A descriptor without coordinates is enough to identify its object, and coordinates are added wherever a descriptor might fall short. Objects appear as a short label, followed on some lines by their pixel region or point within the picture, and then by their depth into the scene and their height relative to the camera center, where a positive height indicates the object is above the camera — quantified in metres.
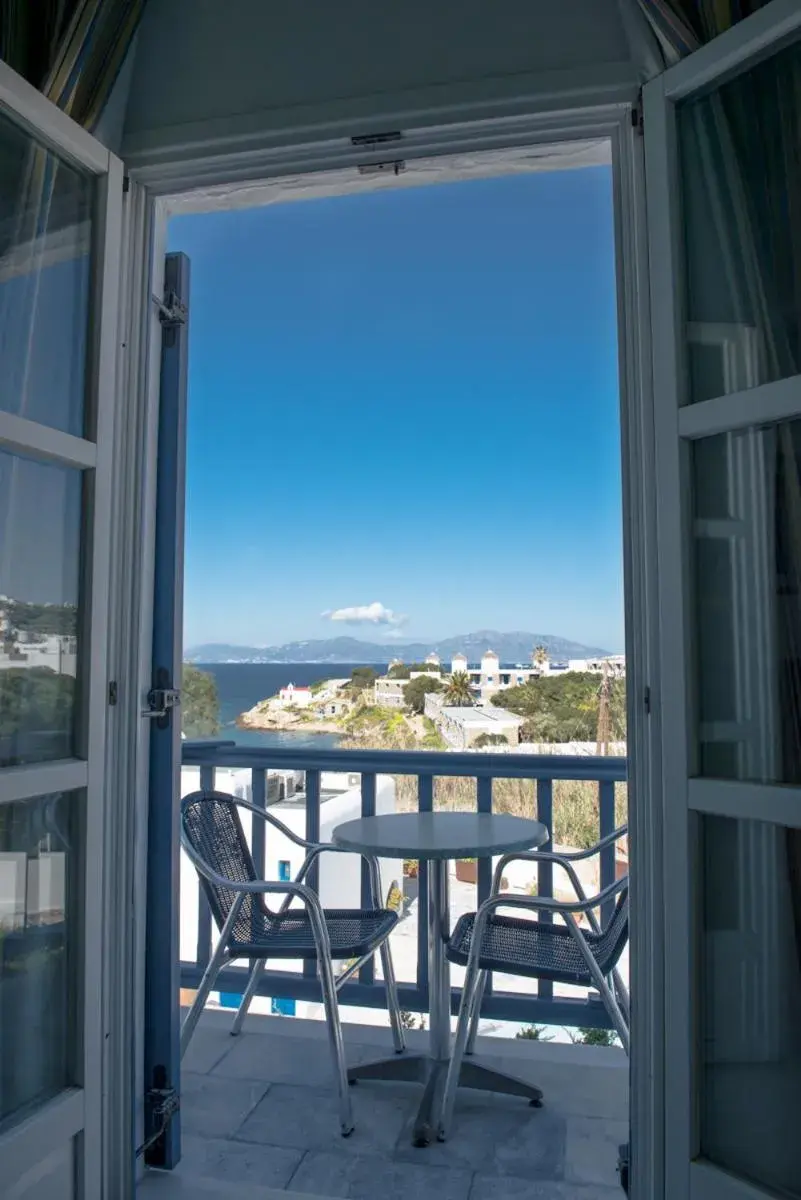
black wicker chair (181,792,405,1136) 2.39 -0.79
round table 2.40 -0.61
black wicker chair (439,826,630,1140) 2.23 -0.79
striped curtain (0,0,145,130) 1.75 +1.31
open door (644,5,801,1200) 1.42 +0.11
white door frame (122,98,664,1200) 1.60 +0.52
